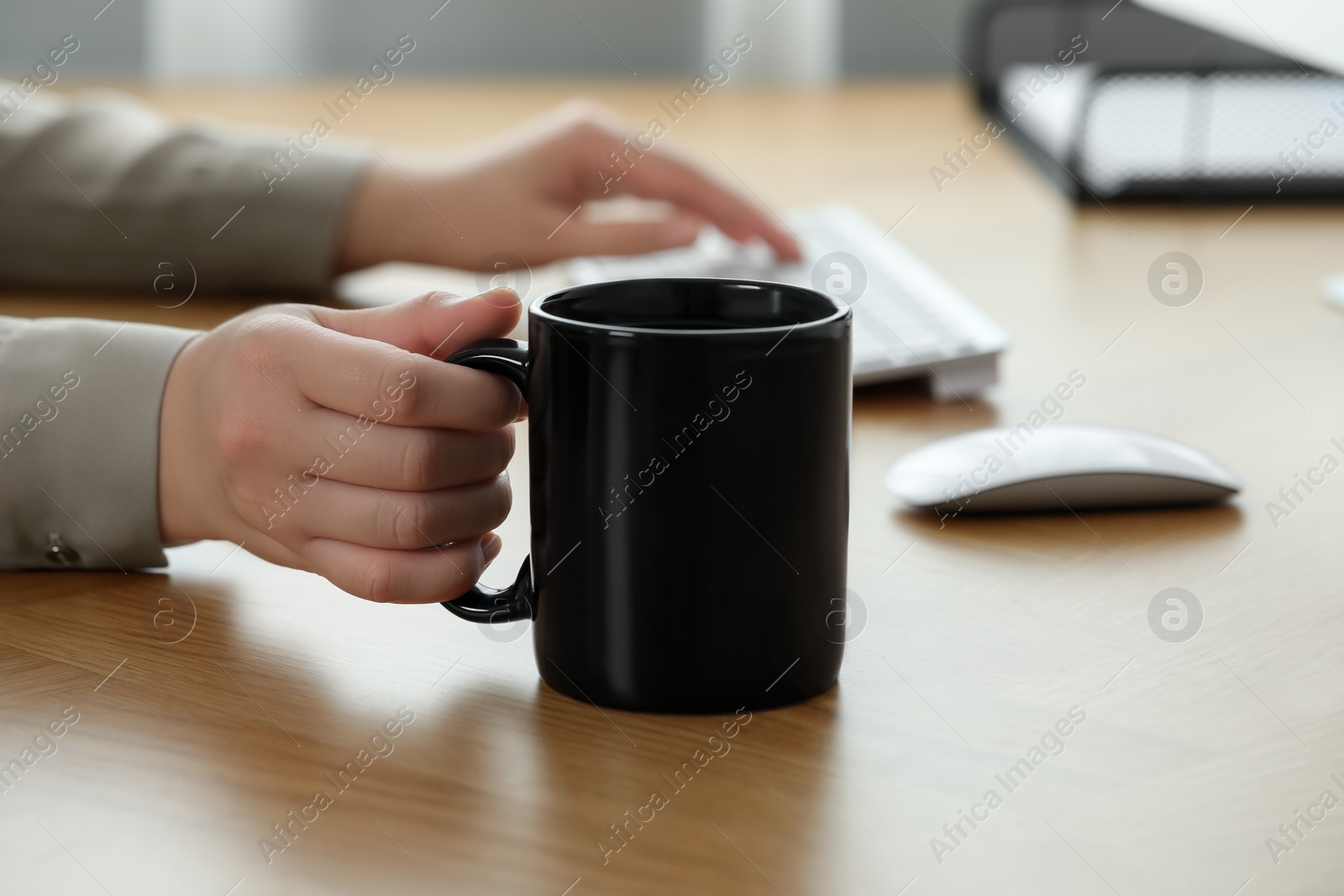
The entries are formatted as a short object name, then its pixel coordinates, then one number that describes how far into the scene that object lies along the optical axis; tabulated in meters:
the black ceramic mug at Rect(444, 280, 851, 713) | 0.78
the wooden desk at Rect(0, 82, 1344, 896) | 0.74
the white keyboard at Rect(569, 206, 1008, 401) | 1.05
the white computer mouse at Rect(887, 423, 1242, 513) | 0.92
